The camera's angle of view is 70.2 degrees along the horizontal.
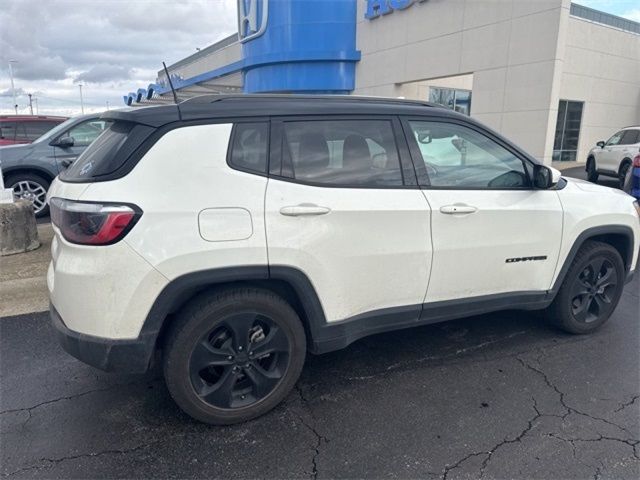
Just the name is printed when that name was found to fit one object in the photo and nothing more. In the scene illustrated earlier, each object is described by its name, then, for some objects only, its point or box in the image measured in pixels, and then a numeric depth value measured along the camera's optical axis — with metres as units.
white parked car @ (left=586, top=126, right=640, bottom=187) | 12.36
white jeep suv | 2.29
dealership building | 11.73
